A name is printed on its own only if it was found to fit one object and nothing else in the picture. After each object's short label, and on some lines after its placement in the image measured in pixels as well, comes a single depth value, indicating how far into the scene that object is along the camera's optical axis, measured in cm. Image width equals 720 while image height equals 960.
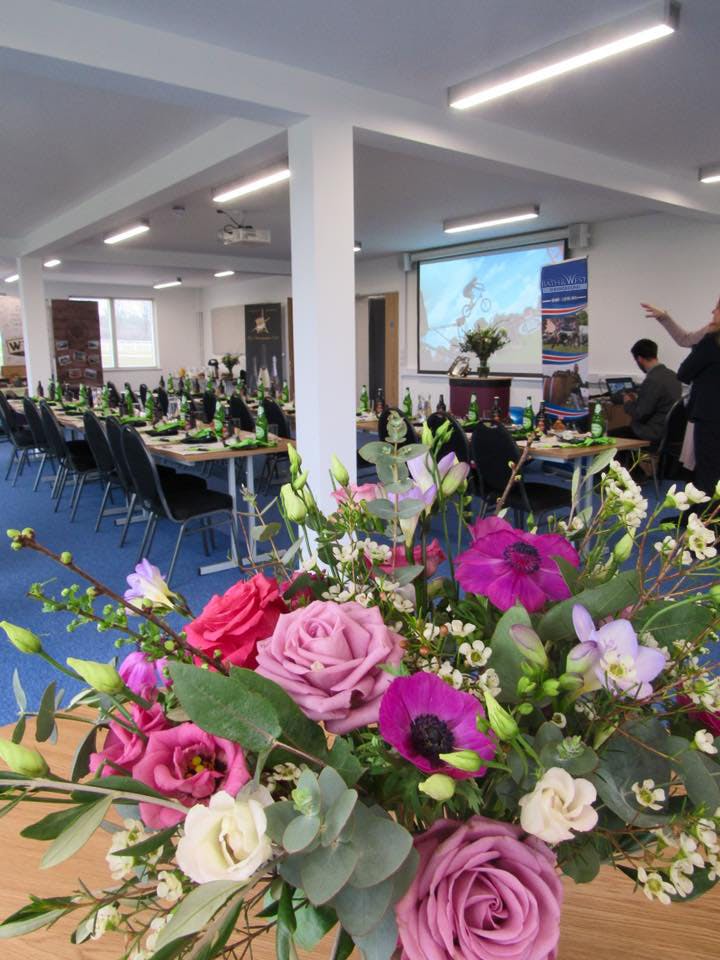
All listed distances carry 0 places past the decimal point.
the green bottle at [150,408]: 646
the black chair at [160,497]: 402
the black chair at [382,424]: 508
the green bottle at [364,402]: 703
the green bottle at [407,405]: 650
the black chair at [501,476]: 407
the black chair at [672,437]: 554
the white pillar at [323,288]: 383
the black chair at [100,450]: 498
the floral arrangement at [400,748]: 39
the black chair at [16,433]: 705
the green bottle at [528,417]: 551
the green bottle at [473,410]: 618
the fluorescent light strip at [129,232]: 781
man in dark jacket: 582
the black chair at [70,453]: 567
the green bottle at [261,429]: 499
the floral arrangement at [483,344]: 712
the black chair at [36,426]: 640
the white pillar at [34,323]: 903
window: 1527
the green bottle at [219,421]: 529
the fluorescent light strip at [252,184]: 509
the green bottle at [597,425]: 491
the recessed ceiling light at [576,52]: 313
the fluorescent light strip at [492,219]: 793
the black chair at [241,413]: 712
